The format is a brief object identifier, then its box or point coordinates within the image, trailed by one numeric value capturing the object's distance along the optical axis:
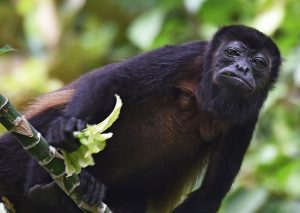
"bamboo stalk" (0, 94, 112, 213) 6.41
